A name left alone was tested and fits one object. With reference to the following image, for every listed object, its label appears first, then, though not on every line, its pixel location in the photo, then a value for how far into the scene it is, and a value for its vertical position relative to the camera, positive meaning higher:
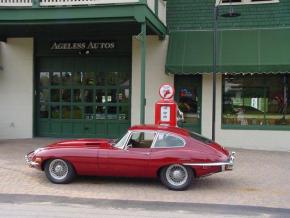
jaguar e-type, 9.15 -0.88
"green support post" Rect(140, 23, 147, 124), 12.82 +1.14
